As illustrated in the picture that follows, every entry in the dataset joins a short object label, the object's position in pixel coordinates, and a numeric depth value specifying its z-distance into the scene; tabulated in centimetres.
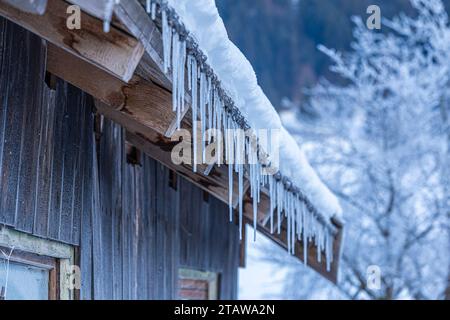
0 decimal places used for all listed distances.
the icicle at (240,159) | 782
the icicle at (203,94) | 670
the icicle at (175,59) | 597
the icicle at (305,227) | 1062
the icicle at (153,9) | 551
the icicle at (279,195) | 931
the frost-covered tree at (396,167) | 2410
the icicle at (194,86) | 651
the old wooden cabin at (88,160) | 619
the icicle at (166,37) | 568
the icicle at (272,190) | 901
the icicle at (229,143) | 756
